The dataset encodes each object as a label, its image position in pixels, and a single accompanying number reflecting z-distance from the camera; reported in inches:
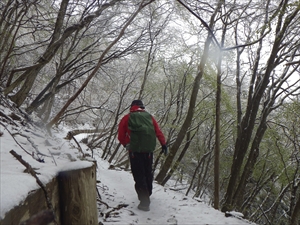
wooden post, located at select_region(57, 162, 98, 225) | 93.9
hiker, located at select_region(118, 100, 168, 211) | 157.2
